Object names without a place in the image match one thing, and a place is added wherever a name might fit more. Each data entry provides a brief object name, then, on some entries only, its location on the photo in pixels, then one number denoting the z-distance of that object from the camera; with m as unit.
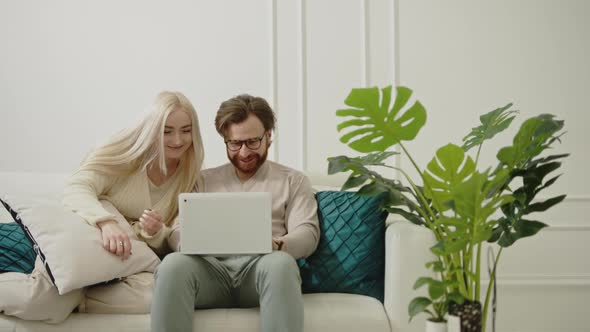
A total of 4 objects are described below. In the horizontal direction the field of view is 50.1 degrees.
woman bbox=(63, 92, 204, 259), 2.26
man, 1.79
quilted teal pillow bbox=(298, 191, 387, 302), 2.14
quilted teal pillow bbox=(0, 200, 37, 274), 2.06
